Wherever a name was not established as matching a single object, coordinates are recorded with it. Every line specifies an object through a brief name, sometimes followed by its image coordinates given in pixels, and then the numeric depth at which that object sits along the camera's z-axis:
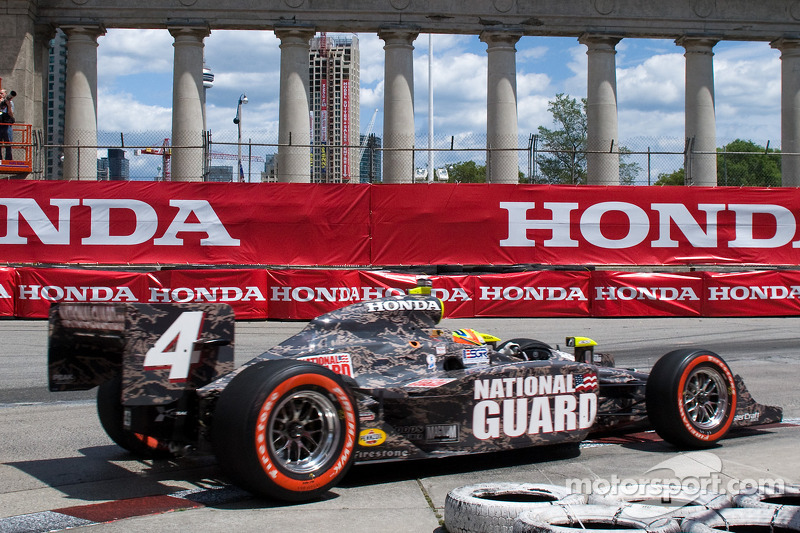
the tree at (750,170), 56.03
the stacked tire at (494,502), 4.53
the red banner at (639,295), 17.95
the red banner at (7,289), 17.09
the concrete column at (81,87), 28.92
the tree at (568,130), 61.00
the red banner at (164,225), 17.89
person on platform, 25.73
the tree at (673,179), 89.81
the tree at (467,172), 106.61
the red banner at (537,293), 17.91
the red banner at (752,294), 18.30
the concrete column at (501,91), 29.75
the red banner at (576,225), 18.45
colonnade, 28.52
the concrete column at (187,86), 28.80
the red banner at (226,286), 17.17
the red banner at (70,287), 16.94
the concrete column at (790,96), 30.78
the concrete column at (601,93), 30.03
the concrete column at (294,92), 28.94
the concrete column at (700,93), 30.48
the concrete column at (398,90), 29.02
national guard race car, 5.25
